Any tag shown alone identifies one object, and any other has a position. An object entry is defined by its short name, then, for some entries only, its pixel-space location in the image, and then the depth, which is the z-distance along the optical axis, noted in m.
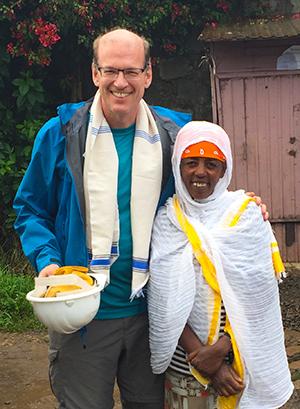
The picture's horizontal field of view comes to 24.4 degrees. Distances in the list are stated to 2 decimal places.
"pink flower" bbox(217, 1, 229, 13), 6.36
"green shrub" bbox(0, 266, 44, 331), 5.02
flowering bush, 5.72
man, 2.44
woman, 2.43
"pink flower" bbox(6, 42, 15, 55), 5.84
